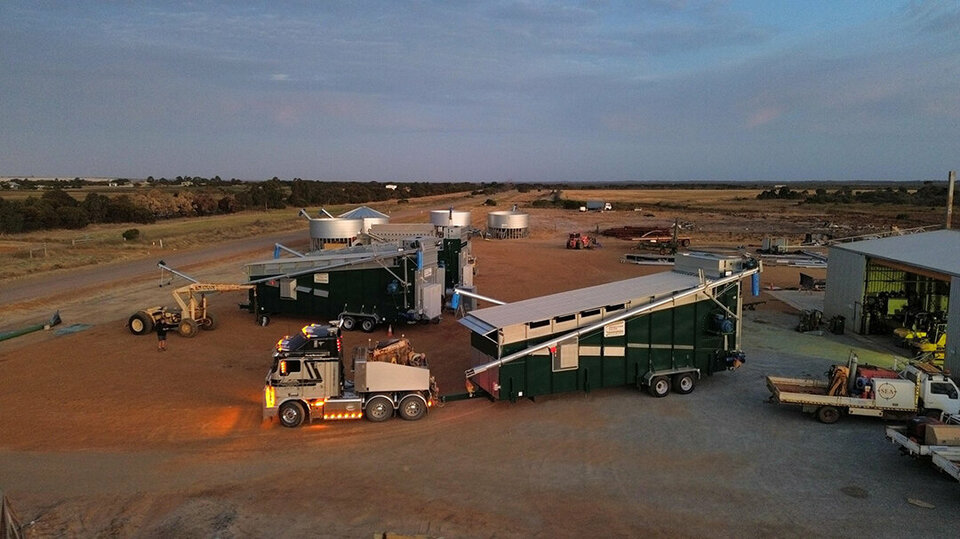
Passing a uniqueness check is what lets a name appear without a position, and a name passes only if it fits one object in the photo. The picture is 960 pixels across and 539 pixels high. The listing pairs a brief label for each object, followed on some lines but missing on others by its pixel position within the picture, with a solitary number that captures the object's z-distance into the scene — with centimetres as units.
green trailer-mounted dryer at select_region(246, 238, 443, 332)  2303
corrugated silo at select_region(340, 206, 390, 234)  4976
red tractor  5169
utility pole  2713
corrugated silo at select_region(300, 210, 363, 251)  4725
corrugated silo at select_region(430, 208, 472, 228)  5809
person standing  2073
